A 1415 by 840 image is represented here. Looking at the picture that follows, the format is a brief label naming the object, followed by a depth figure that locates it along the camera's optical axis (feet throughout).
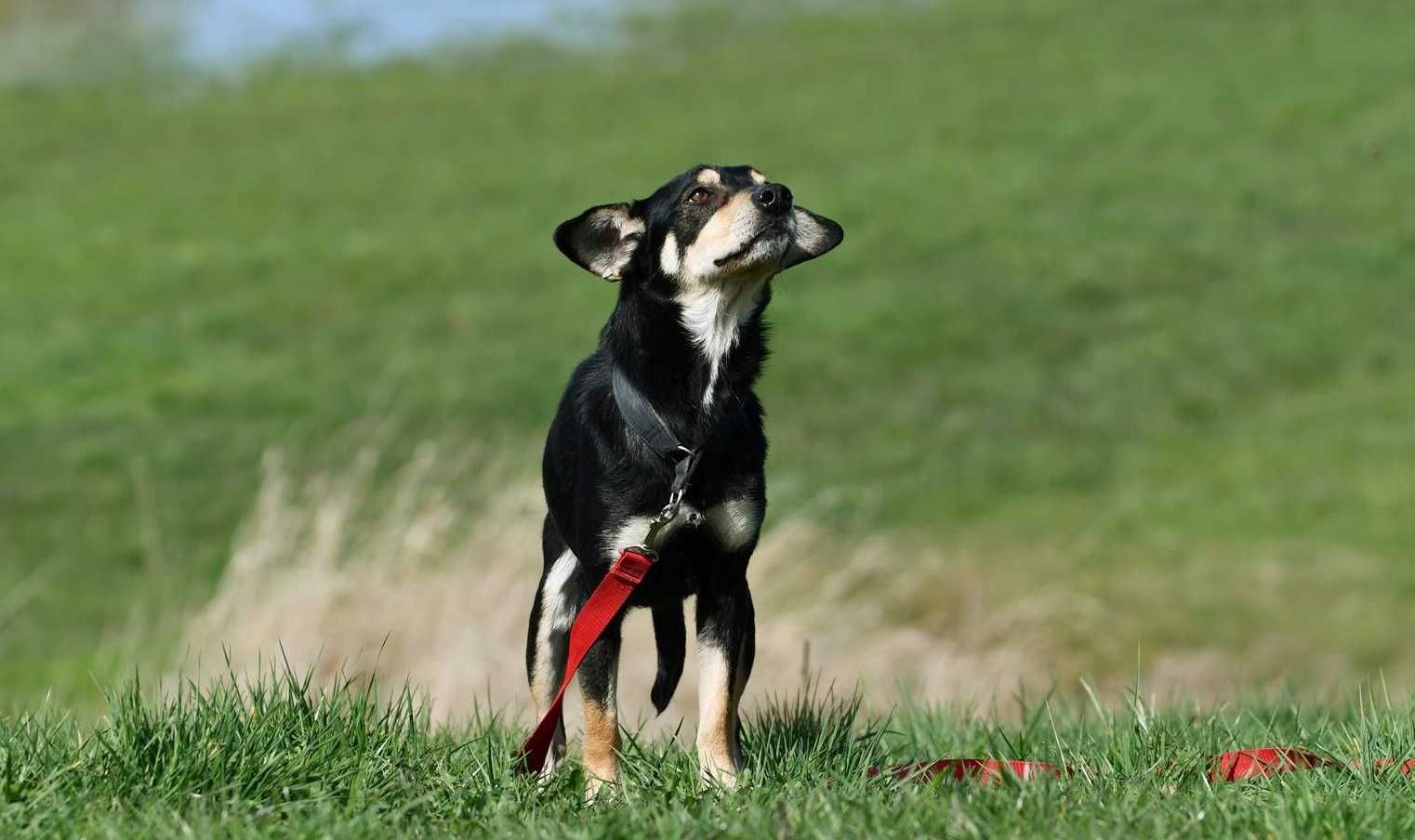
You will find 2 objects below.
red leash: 25.68
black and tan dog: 26.35
